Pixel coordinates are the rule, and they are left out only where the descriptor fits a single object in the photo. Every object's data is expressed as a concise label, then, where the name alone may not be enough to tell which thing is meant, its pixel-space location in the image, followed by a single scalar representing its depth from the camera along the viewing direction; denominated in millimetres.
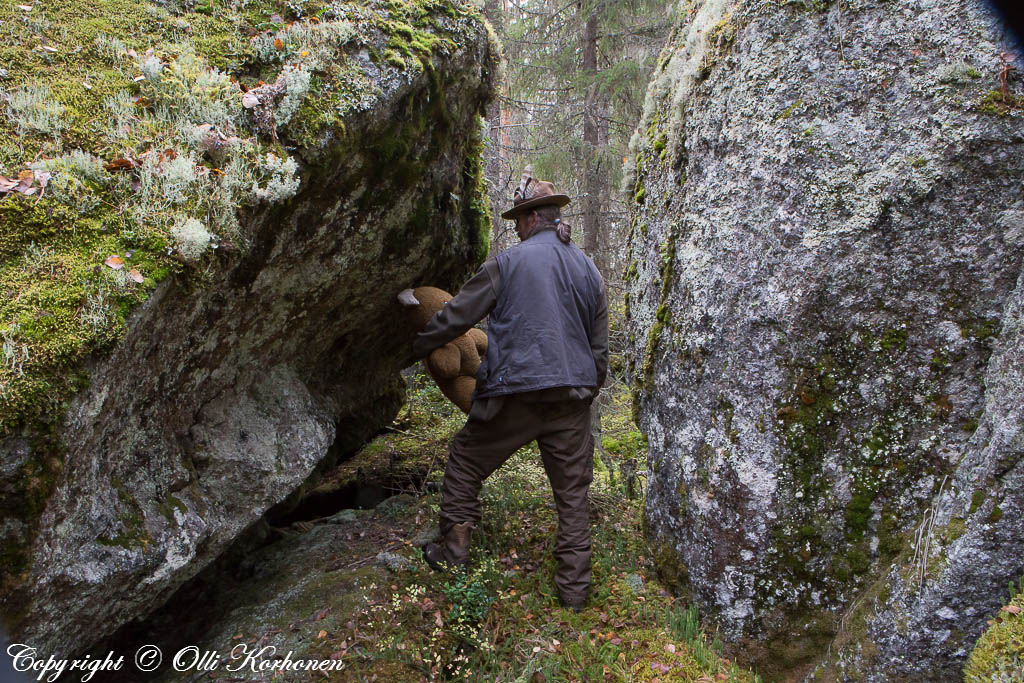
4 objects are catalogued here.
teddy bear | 4906
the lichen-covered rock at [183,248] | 2809
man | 4449
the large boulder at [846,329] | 3420
